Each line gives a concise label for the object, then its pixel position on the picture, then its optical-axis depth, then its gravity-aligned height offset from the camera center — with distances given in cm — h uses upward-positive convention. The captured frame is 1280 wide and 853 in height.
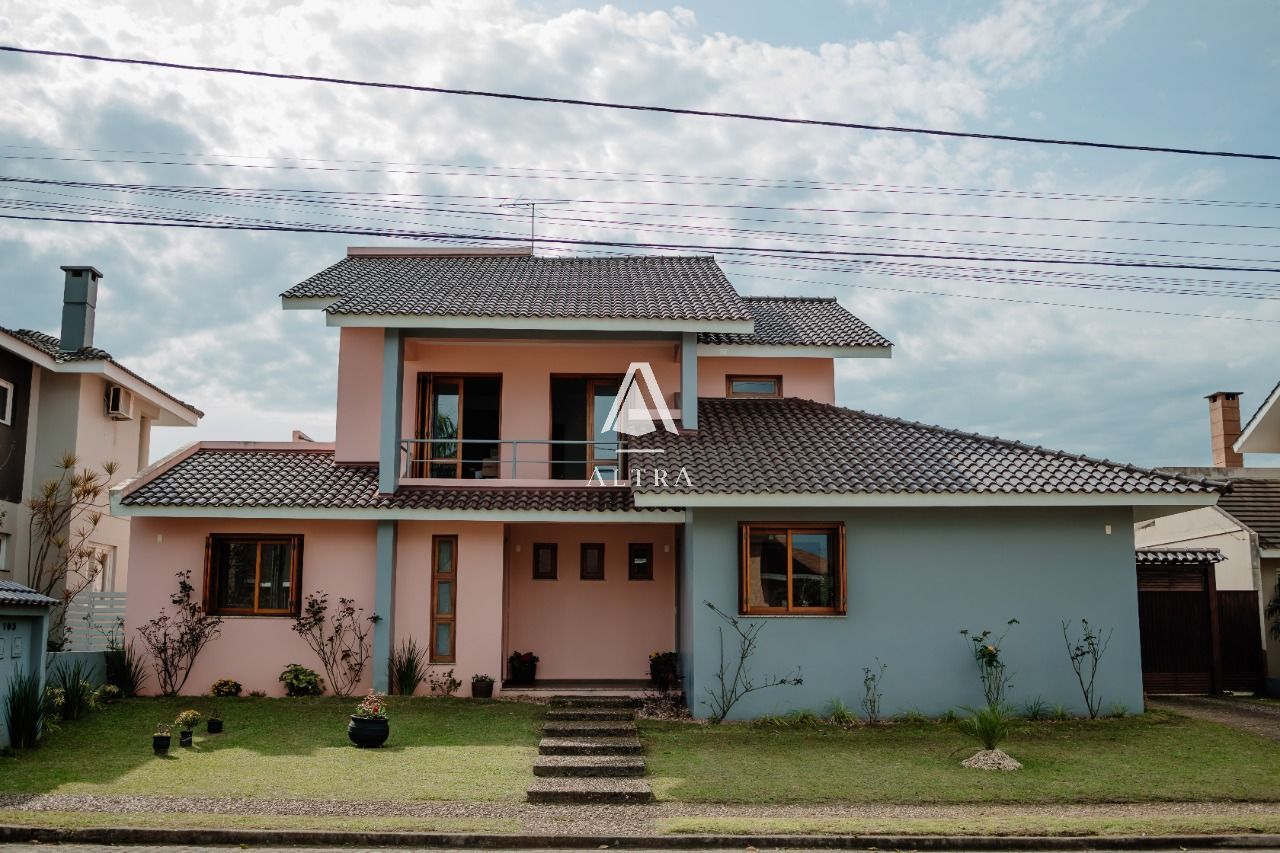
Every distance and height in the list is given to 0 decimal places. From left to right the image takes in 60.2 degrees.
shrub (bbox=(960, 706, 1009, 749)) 1224 -161
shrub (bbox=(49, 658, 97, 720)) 1423 -140
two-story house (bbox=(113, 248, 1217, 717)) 1495 +105
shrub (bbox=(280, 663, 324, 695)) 1648 -147
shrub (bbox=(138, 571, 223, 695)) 1666 -83
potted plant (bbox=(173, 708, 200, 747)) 1277 -167
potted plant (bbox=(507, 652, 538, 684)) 1770 -137
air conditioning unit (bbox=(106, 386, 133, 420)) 2241 +359
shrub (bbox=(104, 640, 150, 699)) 1634 -133
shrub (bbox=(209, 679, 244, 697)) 1644 -157
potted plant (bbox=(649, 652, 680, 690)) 1686 -134
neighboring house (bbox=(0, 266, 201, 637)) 1989 +322
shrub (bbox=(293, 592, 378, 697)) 1675 -85
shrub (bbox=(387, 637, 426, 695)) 1659 -130
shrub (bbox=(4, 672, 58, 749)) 1210 -142
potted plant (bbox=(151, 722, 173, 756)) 1219 -176
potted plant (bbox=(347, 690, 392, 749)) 1286 -168
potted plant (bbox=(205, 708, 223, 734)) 1366 -176
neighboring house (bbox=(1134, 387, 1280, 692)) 1867 +95
